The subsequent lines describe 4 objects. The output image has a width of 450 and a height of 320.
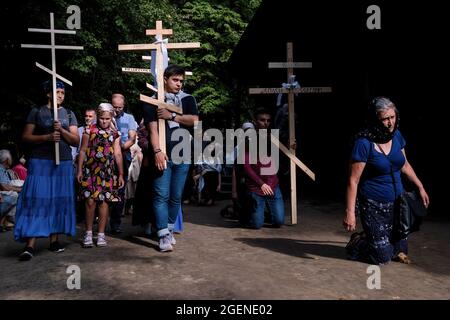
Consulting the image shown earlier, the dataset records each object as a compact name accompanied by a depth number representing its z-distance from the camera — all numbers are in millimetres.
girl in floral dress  5312
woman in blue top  4395
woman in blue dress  4828
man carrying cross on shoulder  5000
